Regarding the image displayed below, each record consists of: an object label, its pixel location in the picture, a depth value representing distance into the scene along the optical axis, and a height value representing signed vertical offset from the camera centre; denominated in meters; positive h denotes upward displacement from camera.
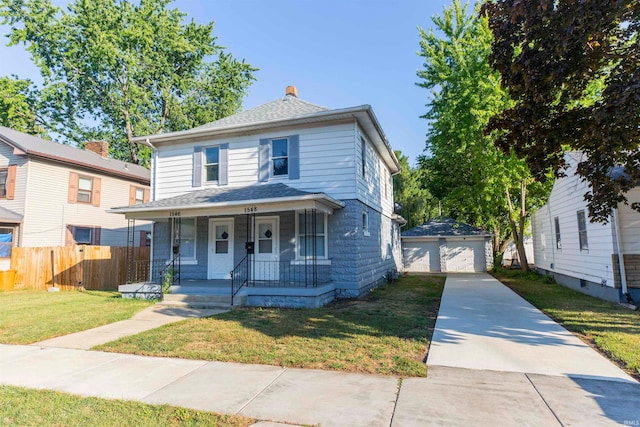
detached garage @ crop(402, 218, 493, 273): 20.55 -0.15
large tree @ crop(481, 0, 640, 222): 4.78 +2.56
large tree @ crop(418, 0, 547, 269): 15.32 +5.83
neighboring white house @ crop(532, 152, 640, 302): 9.11 +0.04
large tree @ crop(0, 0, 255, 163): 24.31 +13.62
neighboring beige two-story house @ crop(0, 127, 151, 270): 15.24 +2.66
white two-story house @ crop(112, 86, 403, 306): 9.96 +1.28
